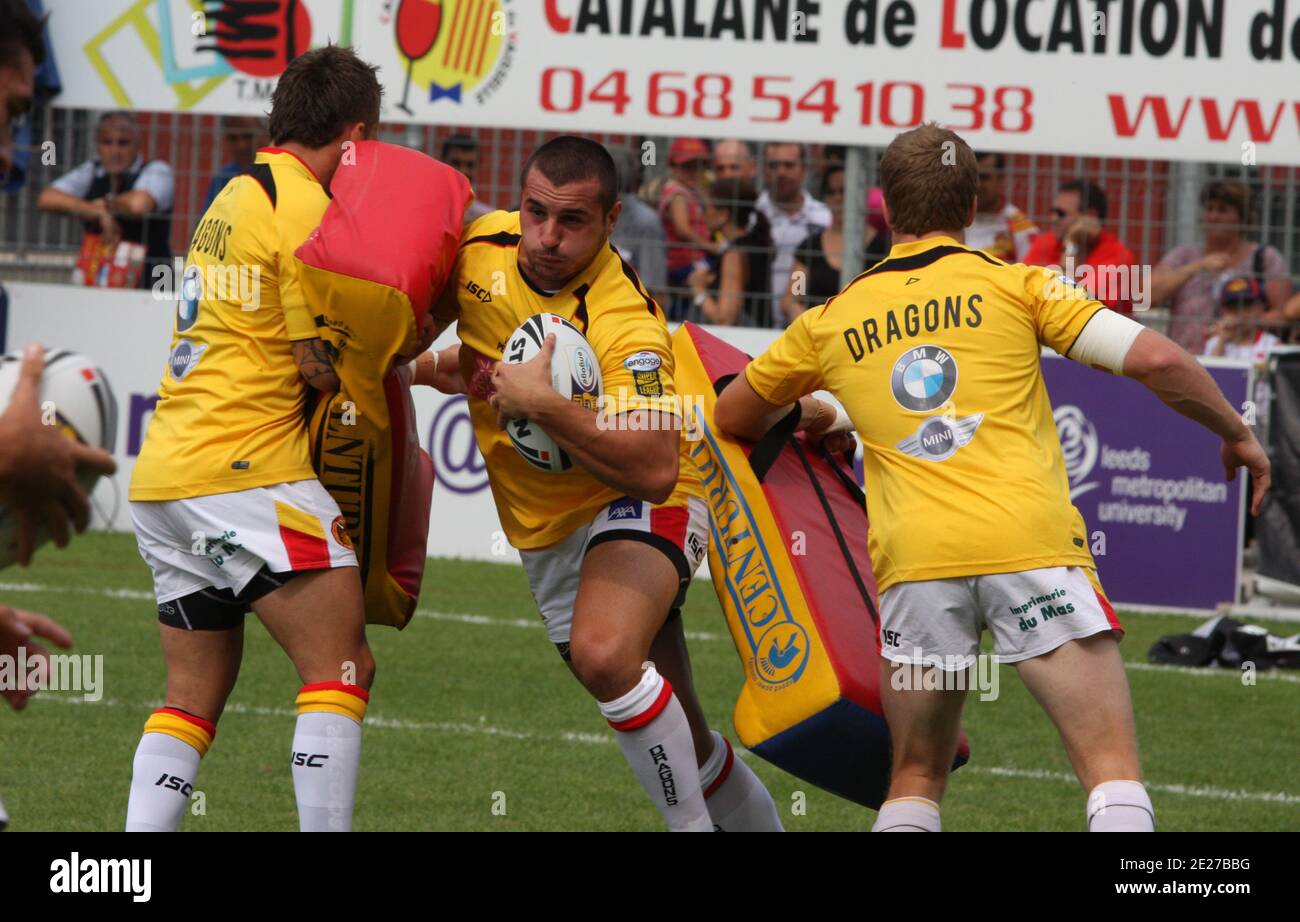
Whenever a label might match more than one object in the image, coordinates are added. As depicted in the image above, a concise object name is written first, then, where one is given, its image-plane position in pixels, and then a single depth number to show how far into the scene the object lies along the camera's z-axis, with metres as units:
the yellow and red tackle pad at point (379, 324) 4.89
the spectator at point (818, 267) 11.86
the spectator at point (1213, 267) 11.46
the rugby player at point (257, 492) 4.92
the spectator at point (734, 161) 11.95
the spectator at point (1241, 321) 11.45
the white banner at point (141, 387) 11.95
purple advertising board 10.92
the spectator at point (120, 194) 12.66
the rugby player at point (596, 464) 5.05
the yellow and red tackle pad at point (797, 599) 5.27
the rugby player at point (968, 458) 4.55
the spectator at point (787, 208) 11.94
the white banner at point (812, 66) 11.35
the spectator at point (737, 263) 11.92
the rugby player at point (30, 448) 3.29
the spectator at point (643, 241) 12.11
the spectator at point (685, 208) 12.25
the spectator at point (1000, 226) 11.79
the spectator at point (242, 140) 12.20
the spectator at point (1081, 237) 11.37
